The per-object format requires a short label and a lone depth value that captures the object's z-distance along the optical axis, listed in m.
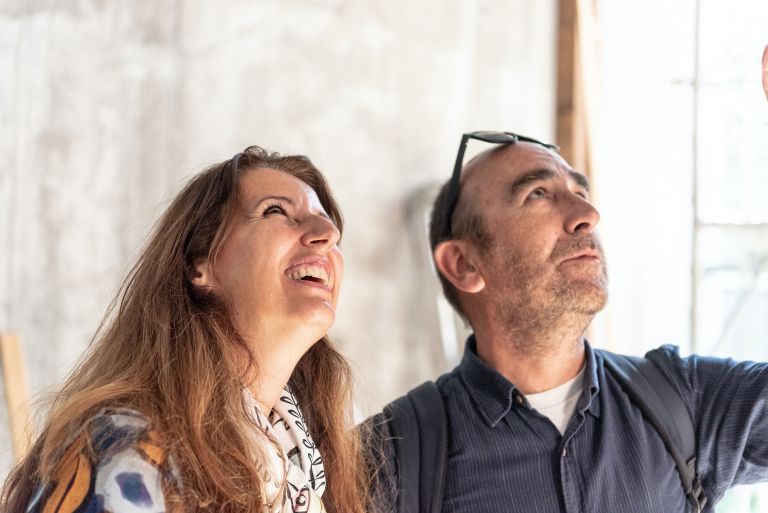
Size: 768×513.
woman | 1.71
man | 2.28
